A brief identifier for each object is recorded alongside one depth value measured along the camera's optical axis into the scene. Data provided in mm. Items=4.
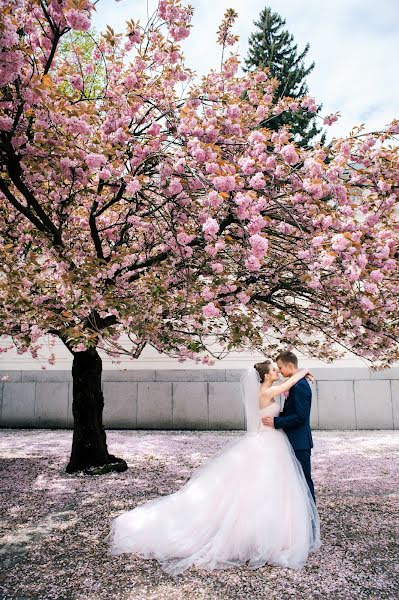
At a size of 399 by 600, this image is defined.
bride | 4590
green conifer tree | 25828
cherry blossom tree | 5305
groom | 5266
